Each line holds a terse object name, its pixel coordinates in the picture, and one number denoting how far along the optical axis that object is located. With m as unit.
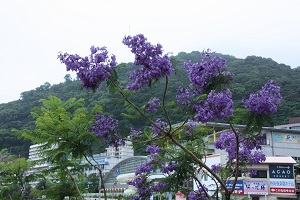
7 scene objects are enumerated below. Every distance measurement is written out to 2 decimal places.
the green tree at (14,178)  9.84
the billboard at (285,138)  31.03
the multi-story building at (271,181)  23.34
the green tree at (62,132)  6.14
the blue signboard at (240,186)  23.31
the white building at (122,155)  52.53
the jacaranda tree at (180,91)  4.66
